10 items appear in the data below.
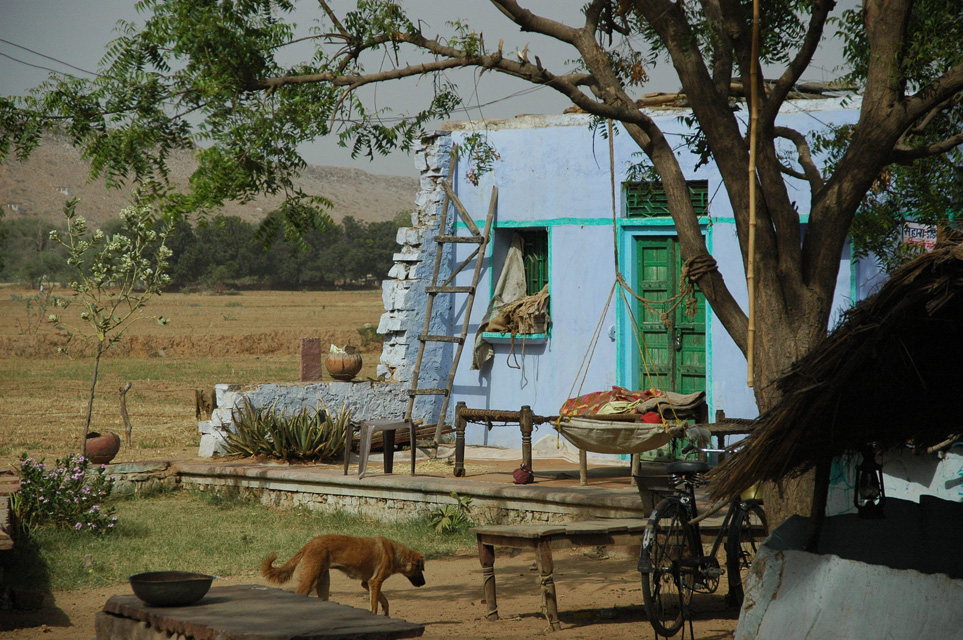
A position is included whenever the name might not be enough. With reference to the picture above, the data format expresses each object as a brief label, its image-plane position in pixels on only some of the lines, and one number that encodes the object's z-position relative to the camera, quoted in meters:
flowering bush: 15.87
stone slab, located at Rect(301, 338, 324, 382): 23.12
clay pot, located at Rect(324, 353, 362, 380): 22.69
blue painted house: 19.61
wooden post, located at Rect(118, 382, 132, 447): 25.81
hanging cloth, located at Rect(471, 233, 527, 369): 22.06
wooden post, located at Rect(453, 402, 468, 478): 17.92
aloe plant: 20.56
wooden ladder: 21.86
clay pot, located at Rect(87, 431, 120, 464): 19.56
